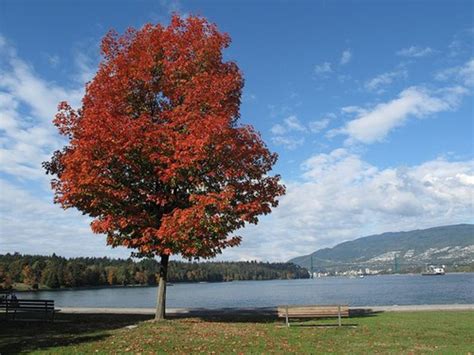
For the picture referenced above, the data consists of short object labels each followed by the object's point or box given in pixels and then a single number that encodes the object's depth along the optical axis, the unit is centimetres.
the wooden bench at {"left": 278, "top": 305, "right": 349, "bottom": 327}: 1934
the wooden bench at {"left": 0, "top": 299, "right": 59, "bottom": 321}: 2239
